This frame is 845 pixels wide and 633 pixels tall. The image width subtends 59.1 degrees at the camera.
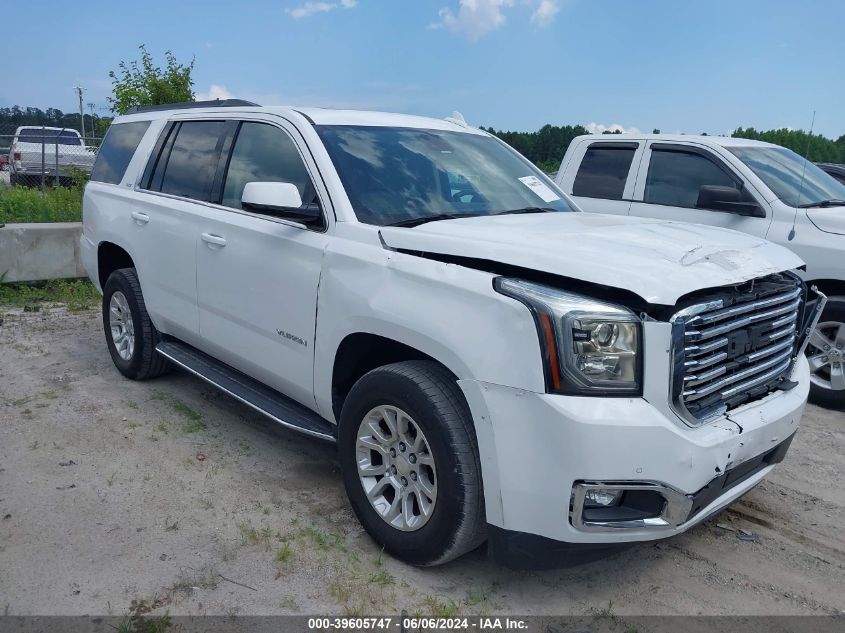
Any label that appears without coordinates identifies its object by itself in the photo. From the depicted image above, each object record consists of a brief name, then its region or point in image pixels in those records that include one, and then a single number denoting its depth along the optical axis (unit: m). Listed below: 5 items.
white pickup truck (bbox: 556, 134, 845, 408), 5.53
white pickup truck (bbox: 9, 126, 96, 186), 17.19
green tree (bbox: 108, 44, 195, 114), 11.92
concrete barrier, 8.38
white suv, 2.65
